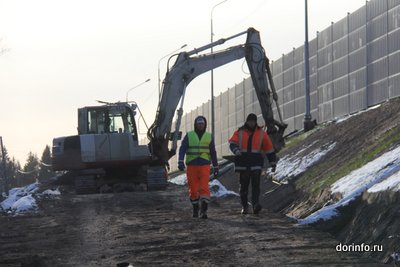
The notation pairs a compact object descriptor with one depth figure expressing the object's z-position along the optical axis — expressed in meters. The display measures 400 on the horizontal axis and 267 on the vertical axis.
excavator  27.80
